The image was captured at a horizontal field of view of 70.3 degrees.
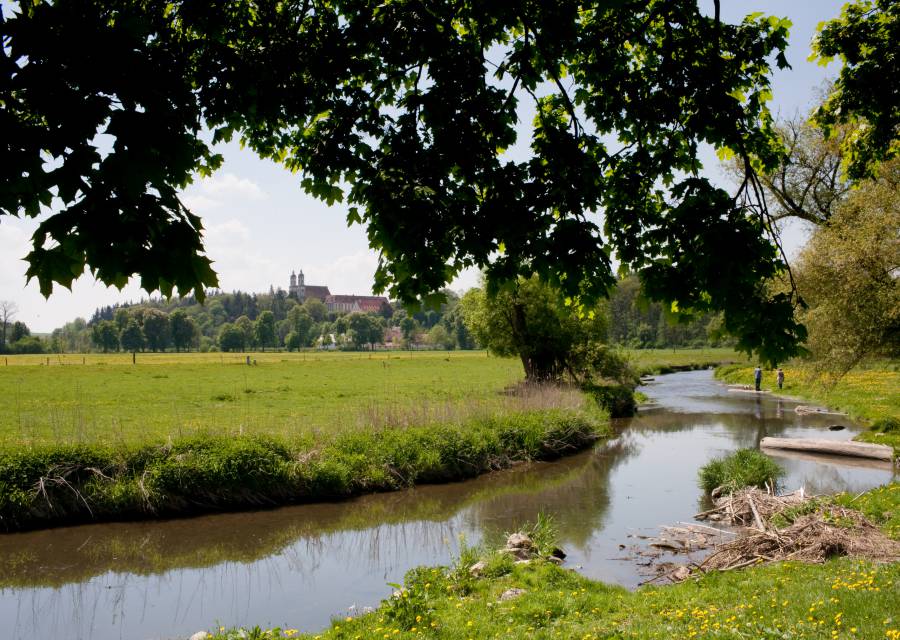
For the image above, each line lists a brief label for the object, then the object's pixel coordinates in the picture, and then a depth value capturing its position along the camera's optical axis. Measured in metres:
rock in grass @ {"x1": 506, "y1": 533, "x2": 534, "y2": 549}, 10.81
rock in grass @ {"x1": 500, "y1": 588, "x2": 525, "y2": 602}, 8.15
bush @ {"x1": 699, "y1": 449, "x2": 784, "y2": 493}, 14.37
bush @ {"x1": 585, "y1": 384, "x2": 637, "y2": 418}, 29.02
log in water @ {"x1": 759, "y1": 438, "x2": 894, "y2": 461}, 17.94
